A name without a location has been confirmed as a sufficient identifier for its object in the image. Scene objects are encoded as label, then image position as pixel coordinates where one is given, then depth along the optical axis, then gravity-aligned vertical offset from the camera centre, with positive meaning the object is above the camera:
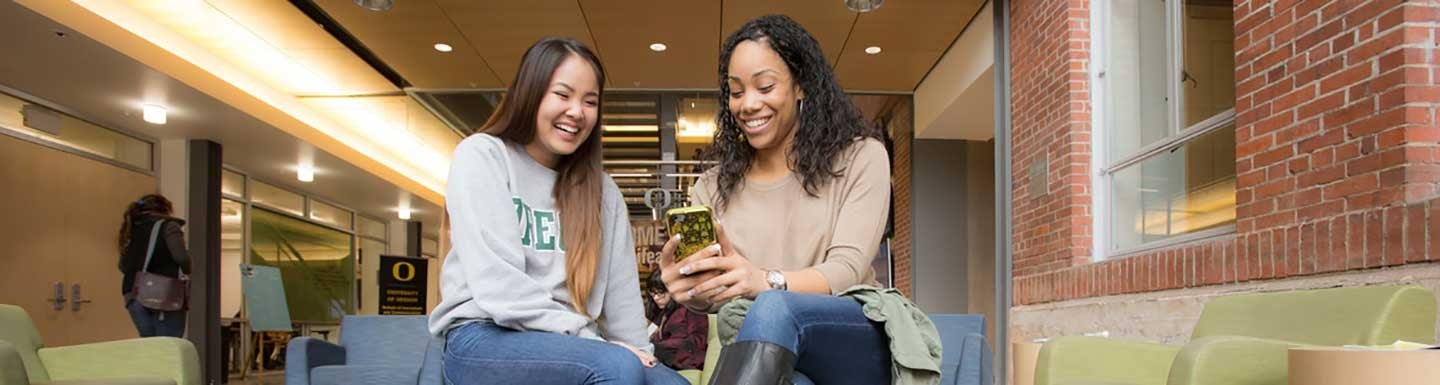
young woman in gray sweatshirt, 1.65 -0.02
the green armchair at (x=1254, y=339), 2.17 -0.25
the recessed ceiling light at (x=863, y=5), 6.57 +1.45
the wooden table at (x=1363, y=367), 1.55 -0.21
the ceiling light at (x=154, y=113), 7.98 +0.94
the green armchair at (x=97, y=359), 3.22 -0.38
